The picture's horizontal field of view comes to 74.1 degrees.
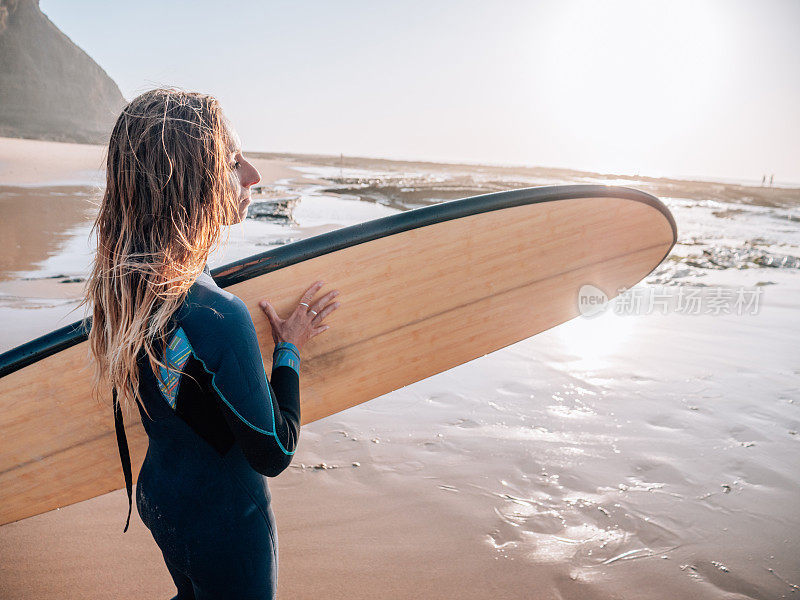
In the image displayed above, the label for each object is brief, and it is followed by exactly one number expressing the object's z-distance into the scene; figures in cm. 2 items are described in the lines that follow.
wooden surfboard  174
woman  95
